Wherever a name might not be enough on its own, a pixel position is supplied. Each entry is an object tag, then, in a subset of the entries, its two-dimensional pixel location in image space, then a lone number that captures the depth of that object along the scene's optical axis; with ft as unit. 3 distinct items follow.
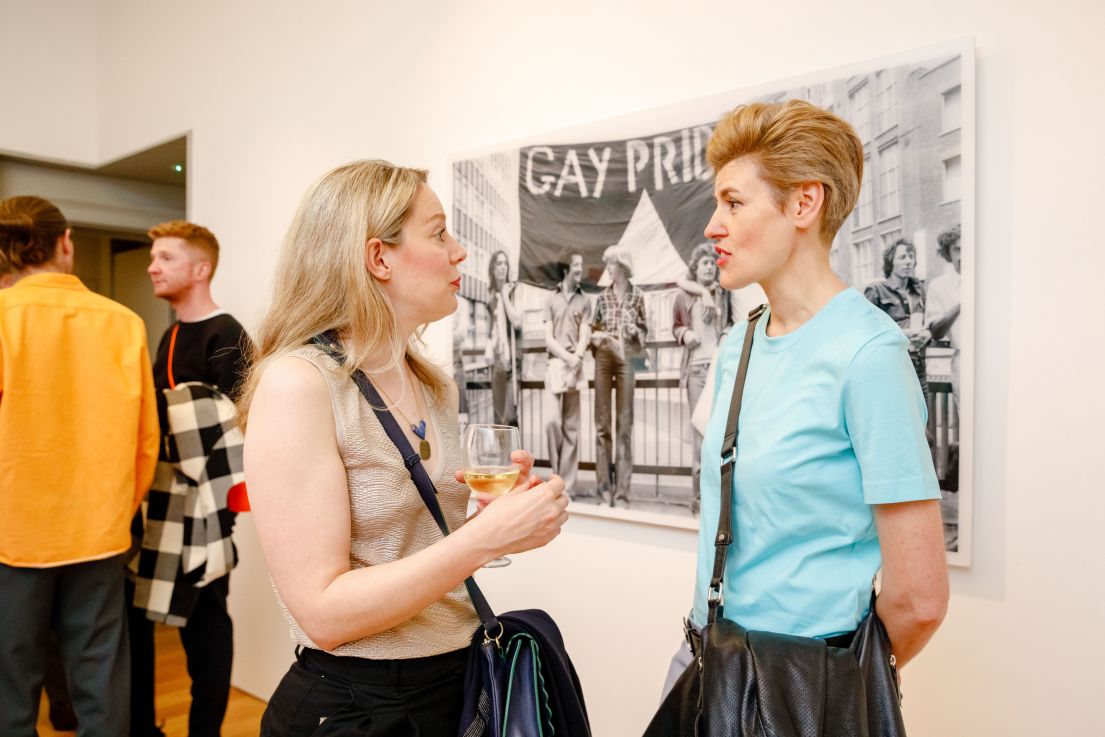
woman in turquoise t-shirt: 4.13
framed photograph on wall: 6.24
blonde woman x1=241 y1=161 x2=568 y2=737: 3.78
